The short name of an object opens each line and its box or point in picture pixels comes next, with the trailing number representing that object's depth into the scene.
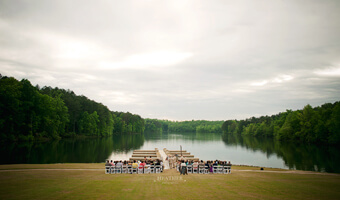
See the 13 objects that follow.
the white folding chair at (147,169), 21.19
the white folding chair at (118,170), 20.66
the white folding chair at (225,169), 21.59
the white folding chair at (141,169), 21.00
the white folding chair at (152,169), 21.66
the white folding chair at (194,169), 21.52
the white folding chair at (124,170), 20.89
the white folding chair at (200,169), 21.58
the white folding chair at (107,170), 20.33
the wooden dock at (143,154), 39.15
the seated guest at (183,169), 19.42
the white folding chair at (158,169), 21.70
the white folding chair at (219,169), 21.64
